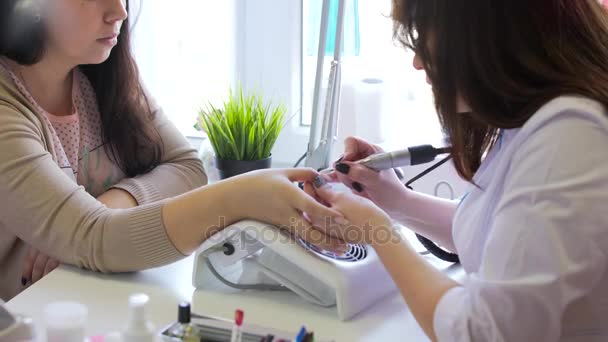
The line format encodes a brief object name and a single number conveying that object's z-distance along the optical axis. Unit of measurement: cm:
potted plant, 143
